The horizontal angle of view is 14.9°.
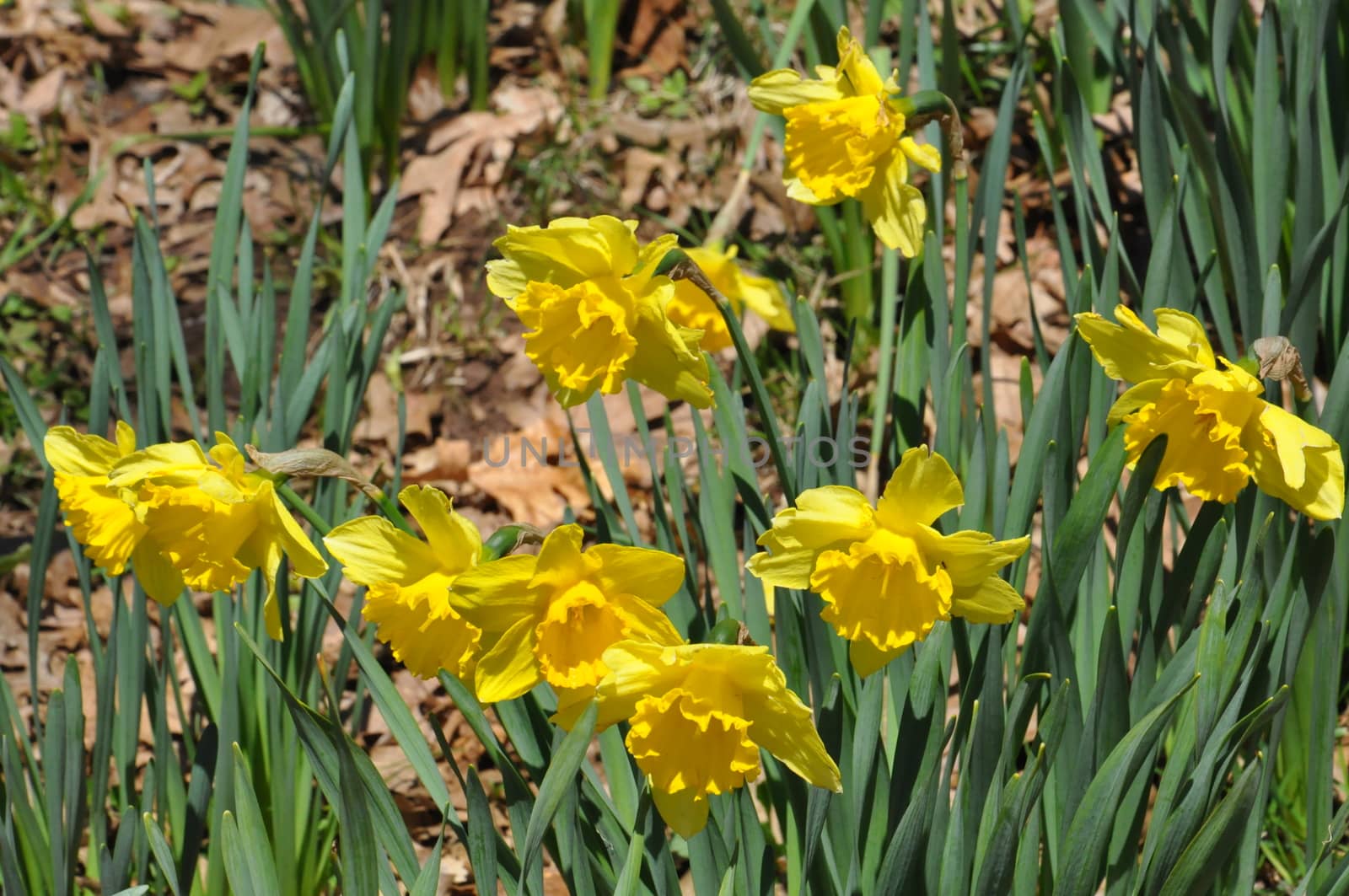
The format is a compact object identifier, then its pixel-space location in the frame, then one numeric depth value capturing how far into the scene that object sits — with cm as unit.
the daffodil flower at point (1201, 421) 155
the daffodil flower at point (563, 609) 152
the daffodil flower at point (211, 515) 155
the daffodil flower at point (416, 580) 154
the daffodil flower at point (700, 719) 151
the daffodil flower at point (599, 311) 156
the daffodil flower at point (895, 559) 152
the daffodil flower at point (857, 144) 164
